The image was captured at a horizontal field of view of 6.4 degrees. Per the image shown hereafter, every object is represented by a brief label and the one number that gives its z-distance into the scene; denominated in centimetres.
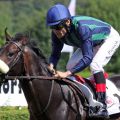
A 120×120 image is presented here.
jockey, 1304
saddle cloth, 1359
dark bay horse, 1240
